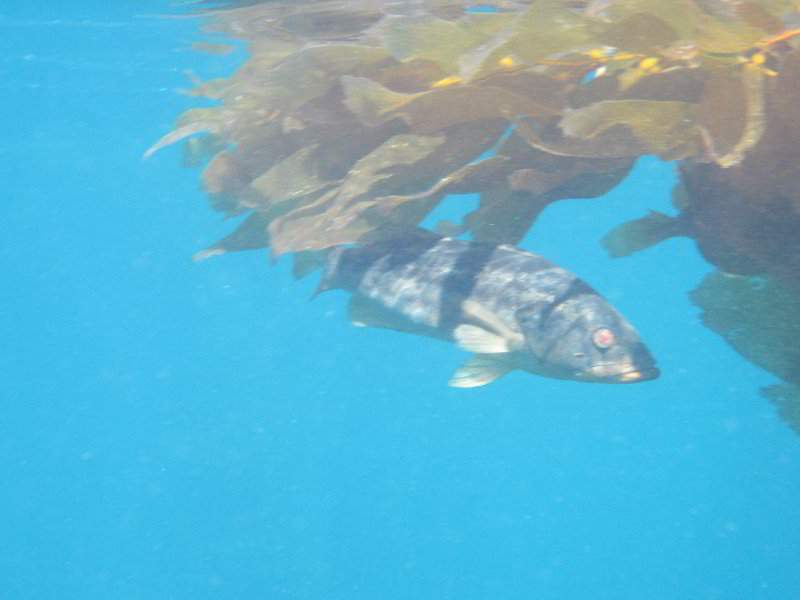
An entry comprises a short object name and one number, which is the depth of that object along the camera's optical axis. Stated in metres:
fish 3.83
